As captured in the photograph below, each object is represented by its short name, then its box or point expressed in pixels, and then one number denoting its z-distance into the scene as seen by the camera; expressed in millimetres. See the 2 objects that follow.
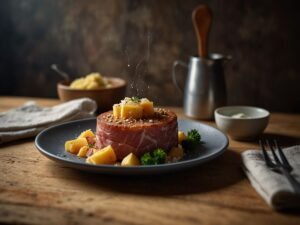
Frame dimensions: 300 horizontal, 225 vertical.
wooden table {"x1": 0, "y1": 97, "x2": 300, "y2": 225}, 1091
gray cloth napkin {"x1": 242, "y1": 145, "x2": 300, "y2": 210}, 1104
